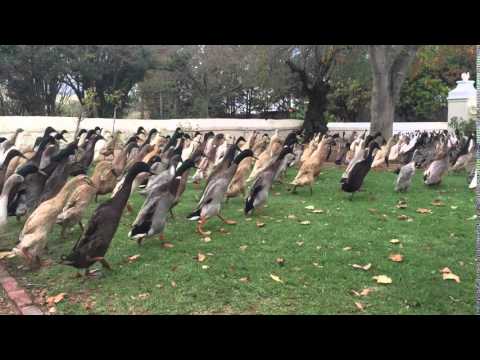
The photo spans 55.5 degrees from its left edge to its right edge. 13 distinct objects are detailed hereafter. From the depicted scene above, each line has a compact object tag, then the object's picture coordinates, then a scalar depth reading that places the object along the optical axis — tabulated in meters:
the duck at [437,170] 10.01
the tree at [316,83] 19.47
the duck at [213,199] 6.84
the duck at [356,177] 8.70
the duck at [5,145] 12.38
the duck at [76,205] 6.38
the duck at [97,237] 5.10
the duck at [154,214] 6.02
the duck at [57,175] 7.29
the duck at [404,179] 9.56
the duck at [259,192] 7.56
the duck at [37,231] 5.47
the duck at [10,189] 6.37
